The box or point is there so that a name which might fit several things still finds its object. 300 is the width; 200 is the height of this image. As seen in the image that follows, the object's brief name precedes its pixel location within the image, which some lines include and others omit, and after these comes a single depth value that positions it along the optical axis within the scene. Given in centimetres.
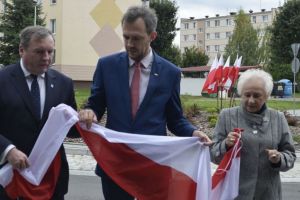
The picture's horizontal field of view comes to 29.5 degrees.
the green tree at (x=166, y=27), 6061
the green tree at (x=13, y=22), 4744
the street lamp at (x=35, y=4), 4671
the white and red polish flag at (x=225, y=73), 2088
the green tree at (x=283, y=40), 6006
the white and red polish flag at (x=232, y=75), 2081
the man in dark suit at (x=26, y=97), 419
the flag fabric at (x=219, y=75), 2089
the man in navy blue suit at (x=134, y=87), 427
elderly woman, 443
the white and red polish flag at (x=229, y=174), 445
